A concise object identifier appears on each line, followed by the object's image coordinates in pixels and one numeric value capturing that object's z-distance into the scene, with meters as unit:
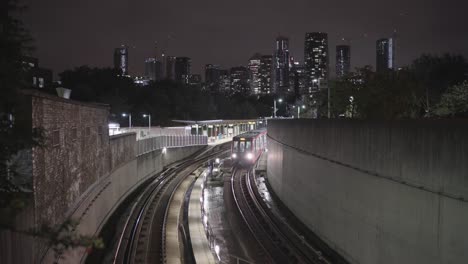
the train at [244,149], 41.38
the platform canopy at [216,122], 58.54
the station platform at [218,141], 62.37
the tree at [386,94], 25.61
